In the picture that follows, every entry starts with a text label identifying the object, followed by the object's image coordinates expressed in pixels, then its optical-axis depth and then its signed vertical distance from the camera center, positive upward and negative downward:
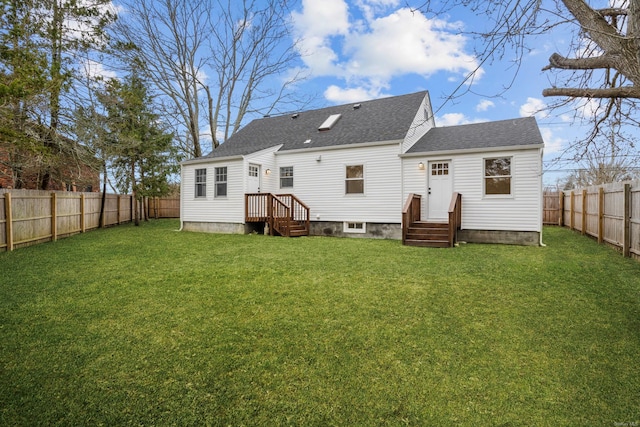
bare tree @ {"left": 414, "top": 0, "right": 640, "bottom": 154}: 3.05 +1.79
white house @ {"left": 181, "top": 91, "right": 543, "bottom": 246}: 9.30 +0.90
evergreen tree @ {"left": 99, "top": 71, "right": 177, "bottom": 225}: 15.16 +2.39
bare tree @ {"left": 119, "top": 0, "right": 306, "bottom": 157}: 17.22 +8.67
